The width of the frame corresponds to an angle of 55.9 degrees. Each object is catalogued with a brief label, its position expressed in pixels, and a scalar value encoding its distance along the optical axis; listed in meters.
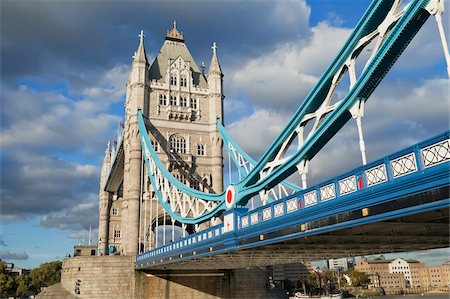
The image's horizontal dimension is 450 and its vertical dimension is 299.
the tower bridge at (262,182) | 10.17
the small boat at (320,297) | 64.36
